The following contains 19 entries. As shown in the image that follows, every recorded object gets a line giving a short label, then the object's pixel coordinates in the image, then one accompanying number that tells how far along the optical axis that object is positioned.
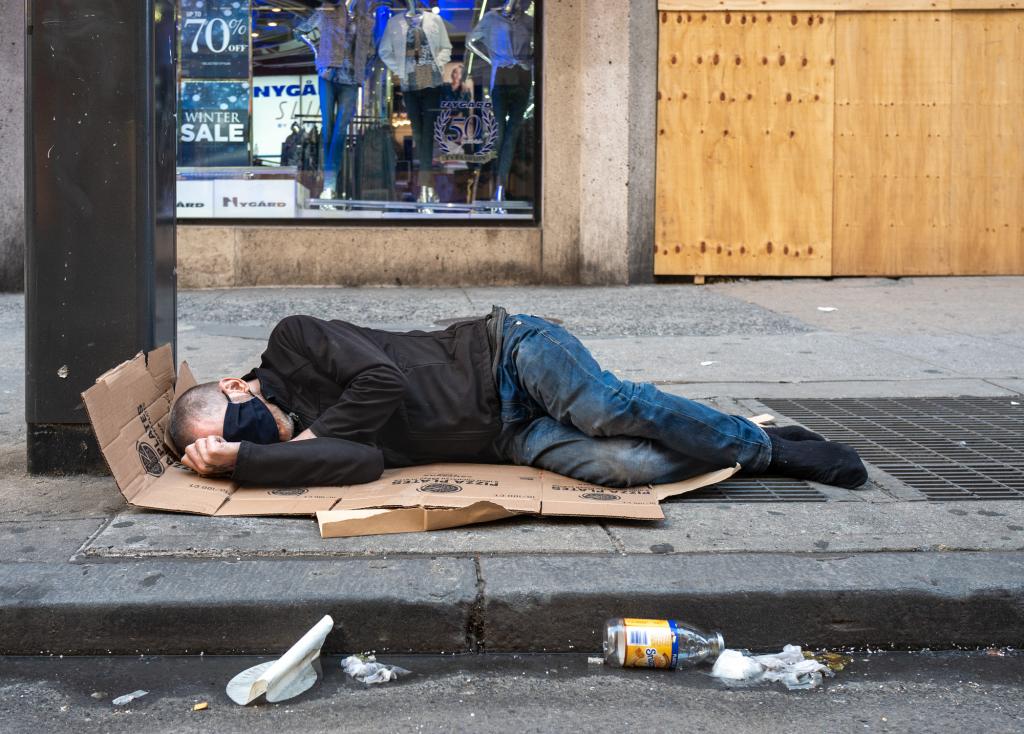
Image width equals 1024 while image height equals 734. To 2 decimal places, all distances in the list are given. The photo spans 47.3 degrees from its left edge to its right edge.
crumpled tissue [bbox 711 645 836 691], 2.71
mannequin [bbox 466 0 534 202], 9.41
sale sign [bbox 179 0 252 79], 9.39
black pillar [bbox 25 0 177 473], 3.59
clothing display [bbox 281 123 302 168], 9.57
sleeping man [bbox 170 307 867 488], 3.51
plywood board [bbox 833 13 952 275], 9.20
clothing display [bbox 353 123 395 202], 9.59
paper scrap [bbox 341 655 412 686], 2.69
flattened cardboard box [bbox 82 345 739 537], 3.27
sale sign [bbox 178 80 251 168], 9.50
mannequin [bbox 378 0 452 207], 9.46
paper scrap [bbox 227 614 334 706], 2.57
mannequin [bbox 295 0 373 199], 9.45
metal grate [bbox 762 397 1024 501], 3.85
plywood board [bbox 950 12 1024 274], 9.23
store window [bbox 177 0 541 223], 9.44
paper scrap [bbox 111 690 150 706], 2.57
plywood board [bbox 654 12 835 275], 9.16
